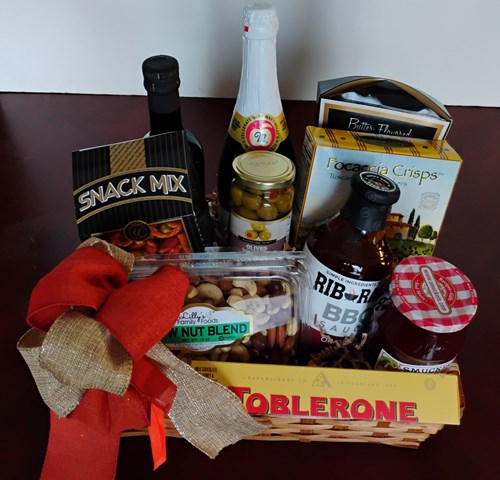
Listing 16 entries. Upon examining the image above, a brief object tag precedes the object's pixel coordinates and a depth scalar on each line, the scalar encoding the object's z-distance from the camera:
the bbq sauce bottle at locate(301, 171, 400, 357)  0.50
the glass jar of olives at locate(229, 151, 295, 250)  0.54
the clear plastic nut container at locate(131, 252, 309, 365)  0.52
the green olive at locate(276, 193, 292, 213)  0.57
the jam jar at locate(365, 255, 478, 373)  0.48
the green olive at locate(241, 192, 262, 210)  0.56
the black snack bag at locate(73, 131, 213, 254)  0.55
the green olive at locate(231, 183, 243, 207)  0.57
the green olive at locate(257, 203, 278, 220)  0.57
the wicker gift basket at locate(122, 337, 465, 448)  0.51
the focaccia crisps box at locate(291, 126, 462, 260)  0.56
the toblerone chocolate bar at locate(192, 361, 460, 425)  0.50
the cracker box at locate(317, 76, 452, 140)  0.59
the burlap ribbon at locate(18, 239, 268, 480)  0.41
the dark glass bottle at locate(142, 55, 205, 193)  0.54
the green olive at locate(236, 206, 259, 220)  0.58
